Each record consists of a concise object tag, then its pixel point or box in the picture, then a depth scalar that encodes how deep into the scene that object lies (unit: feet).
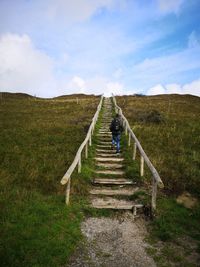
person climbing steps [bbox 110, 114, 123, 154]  33.40
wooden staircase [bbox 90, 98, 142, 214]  20.69
